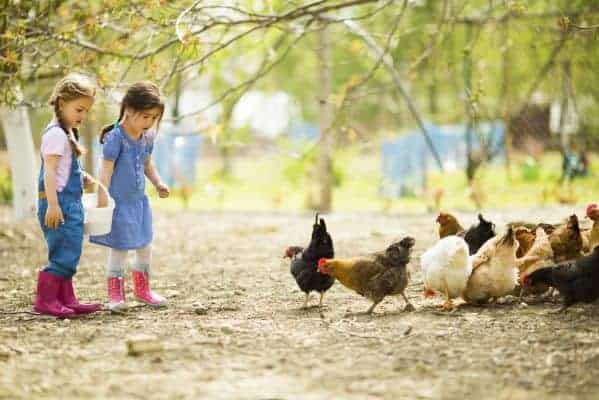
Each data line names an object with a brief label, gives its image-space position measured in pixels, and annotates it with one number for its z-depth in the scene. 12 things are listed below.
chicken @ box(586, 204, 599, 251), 11.16
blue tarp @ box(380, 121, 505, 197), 33.84
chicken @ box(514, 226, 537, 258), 12.02
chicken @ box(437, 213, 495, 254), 11.85
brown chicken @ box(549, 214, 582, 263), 11.25
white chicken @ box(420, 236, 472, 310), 10.62
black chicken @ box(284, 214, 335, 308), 10.98
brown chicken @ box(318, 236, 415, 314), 10.53
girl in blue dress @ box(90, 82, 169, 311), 10.77
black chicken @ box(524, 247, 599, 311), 9.98
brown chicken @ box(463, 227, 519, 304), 10.71
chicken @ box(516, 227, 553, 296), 11.20
